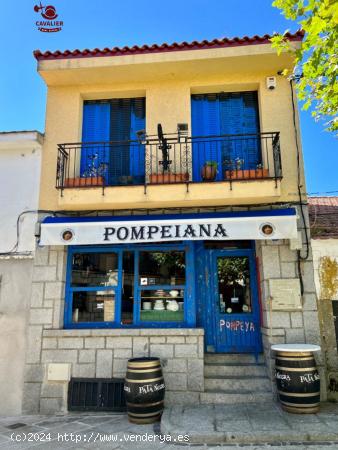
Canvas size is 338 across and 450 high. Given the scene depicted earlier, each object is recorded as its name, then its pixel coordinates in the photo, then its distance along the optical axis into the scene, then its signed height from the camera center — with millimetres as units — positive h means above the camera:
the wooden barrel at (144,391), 5949 -1432
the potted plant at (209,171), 7328 +2803
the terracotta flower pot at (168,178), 7383 +2697
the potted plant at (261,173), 7309 +2738
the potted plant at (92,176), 7562 +2989
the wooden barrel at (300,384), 5859 -1306
